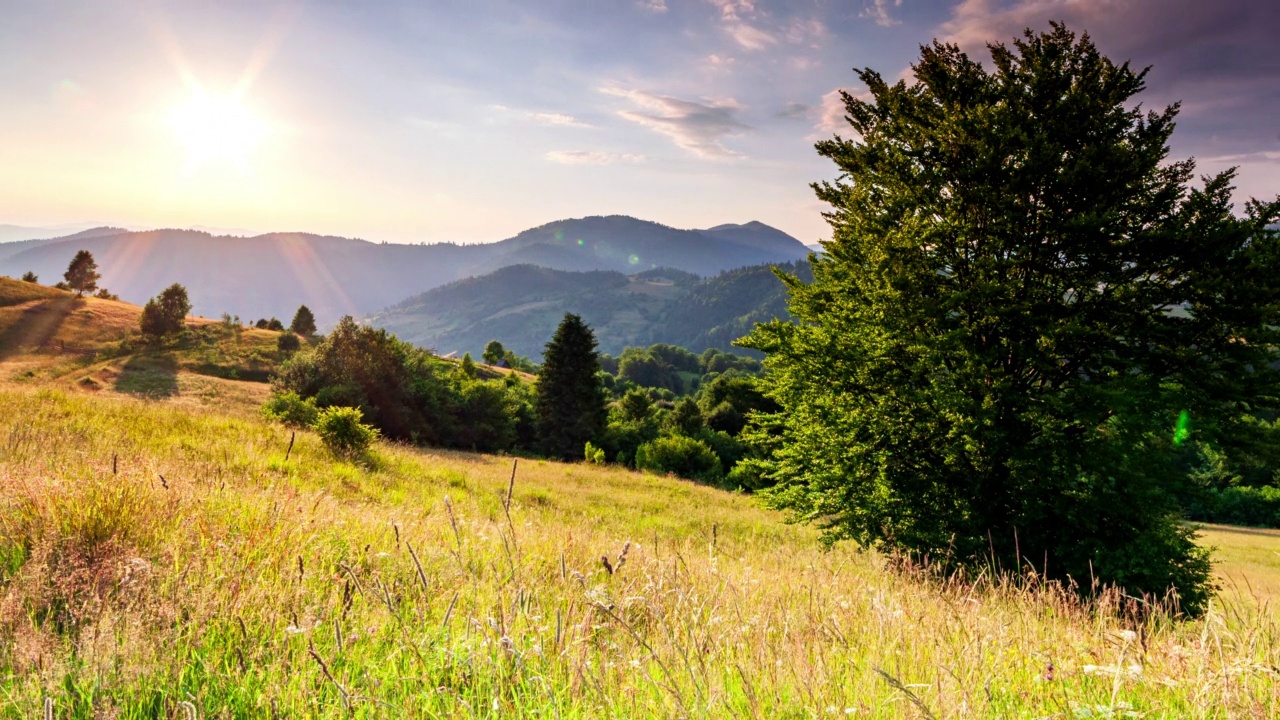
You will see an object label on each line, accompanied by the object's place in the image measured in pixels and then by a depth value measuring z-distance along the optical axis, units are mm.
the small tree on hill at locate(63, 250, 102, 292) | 91188
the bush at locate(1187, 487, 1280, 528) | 61688
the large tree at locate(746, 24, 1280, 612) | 12094
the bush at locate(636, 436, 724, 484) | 45688
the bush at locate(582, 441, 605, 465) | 40753
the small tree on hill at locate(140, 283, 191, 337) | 69250
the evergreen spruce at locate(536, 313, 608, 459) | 52719
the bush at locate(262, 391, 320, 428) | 29609
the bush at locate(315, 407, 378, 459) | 18359
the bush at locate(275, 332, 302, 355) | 74000
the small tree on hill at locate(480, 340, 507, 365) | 115062
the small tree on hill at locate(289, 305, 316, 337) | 95238
